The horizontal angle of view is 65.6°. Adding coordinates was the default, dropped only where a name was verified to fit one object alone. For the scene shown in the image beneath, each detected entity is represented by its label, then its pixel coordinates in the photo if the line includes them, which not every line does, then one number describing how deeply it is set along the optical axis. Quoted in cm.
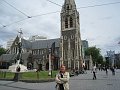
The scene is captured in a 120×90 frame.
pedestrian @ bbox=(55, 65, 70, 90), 404
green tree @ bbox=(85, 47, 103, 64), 5313
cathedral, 3490
